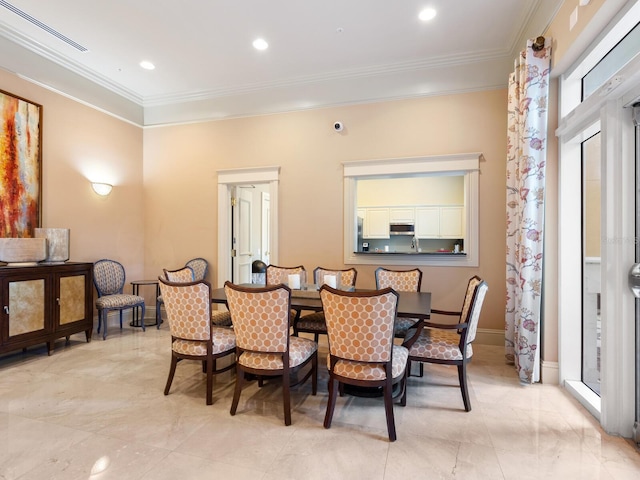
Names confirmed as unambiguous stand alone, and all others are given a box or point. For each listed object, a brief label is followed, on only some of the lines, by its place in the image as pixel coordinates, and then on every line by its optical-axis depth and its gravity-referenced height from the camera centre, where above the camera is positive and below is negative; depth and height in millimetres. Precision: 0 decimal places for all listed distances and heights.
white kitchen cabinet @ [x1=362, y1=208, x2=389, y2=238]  7453 +433
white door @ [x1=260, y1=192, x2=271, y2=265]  6555 +309
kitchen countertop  4172 -147
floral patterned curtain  2752 +335
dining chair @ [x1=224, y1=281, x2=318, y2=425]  2084 -615
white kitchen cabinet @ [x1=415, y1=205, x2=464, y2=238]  7016 +451
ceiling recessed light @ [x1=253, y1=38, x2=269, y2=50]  3599 +2229
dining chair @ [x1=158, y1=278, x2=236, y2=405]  2379 -631
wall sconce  4480 +740
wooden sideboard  3105 -660
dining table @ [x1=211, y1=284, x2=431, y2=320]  2275 -486
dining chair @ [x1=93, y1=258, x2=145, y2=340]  4117 -693
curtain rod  2713 +1663
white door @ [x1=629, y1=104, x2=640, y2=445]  1983 -92
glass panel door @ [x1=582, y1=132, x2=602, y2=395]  2613 -189
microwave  7203 +286
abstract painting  3480 +839
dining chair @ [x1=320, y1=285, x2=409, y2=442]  1896 -606
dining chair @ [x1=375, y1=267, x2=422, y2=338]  3514 -410
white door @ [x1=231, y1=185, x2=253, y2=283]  5207 +106
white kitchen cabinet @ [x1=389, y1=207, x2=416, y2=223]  7309 +610
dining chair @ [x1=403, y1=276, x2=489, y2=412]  2318 -760
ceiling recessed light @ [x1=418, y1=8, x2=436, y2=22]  3105 +2213
